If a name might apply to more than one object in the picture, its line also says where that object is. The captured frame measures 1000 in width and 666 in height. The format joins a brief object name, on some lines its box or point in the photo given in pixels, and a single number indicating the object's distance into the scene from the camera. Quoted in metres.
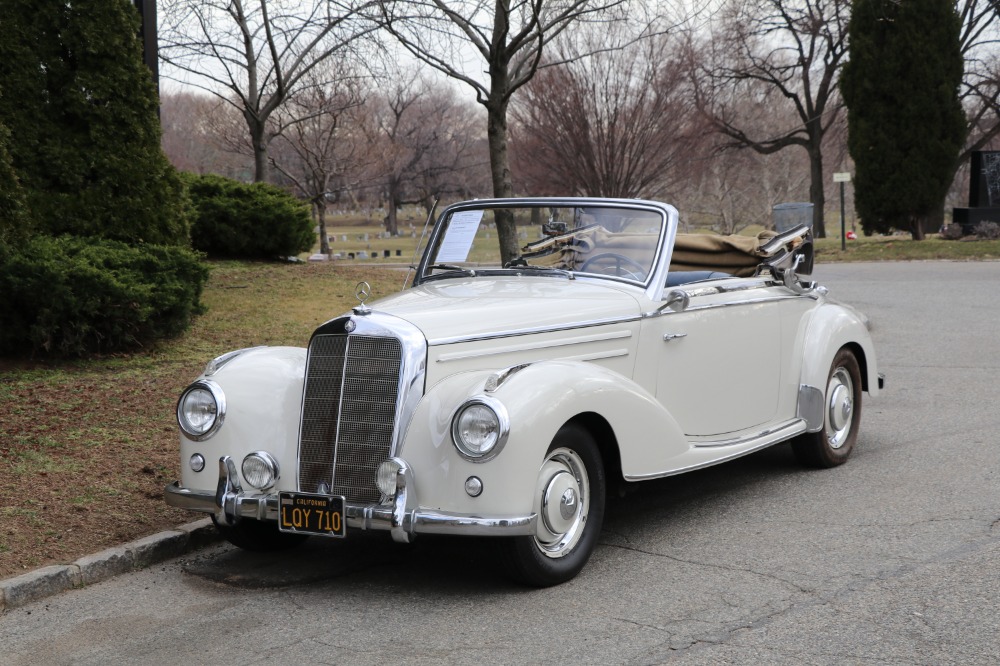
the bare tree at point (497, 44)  13.38
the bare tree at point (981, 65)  36.09
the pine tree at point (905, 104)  27.58
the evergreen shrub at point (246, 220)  16.36
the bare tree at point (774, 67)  35.16
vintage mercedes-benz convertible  4.31
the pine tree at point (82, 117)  10.02
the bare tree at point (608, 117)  24.19
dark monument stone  28.69
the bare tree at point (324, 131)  29.03
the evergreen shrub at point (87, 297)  8.70
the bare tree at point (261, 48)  18.78
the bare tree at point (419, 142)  49.84
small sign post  27.80
